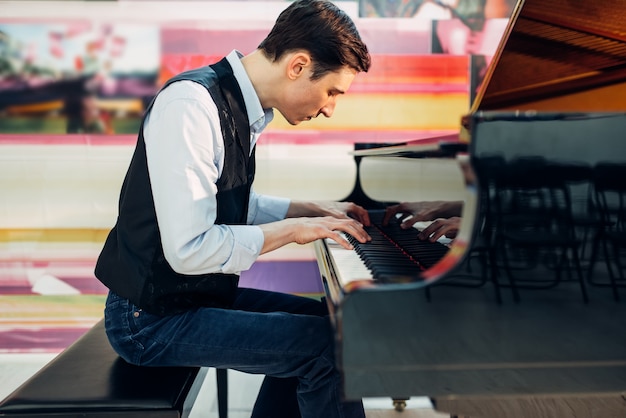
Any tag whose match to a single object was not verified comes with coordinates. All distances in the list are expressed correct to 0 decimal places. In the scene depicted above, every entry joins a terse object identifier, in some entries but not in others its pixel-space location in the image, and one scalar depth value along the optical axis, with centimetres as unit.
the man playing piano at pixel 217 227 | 117
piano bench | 116
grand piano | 93
